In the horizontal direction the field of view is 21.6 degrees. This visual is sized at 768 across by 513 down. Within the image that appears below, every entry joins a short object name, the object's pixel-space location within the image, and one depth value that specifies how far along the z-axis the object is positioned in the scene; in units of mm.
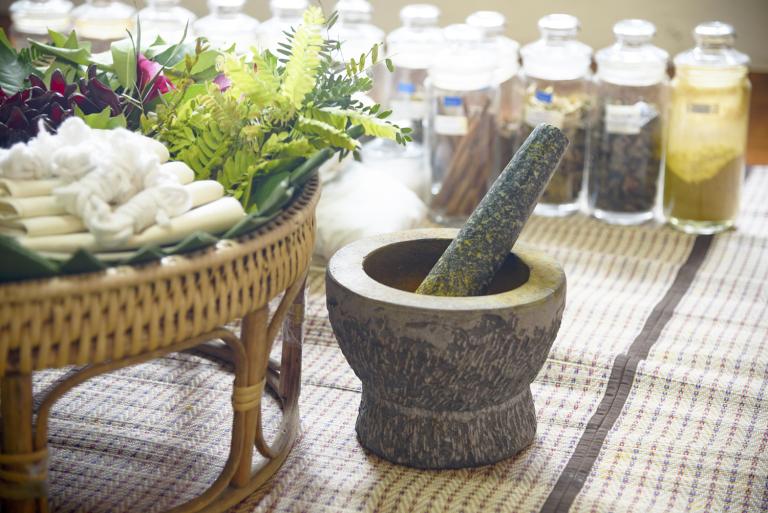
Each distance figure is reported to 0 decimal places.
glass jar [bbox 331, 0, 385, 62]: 2375
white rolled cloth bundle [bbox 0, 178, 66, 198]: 1564
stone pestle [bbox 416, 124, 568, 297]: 1725
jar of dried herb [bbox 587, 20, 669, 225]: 2211
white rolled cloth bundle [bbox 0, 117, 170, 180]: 1562
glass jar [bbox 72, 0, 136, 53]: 2435
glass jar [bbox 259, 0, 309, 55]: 2412
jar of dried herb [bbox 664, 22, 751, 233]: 2176
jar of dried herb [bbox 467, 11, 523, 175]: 2295
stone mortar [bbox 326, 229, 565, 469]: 1675
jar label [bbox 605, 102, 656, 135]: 2208
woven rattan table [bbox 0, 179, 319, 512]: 1401
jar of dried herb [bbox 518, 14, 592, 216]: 2255
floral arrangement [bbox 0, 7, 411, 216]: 1672
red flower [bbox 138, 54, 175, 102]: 1742
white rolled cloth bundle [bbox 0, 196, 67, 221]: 1542
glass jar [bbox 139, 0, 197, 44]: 2436
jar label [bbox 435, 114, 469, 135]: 2236
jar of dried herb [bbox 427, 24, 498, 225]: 2237
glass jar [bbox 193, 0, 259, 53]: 2421
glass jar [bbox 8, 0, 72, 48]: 2492
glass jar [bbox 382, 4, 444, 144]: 2349
